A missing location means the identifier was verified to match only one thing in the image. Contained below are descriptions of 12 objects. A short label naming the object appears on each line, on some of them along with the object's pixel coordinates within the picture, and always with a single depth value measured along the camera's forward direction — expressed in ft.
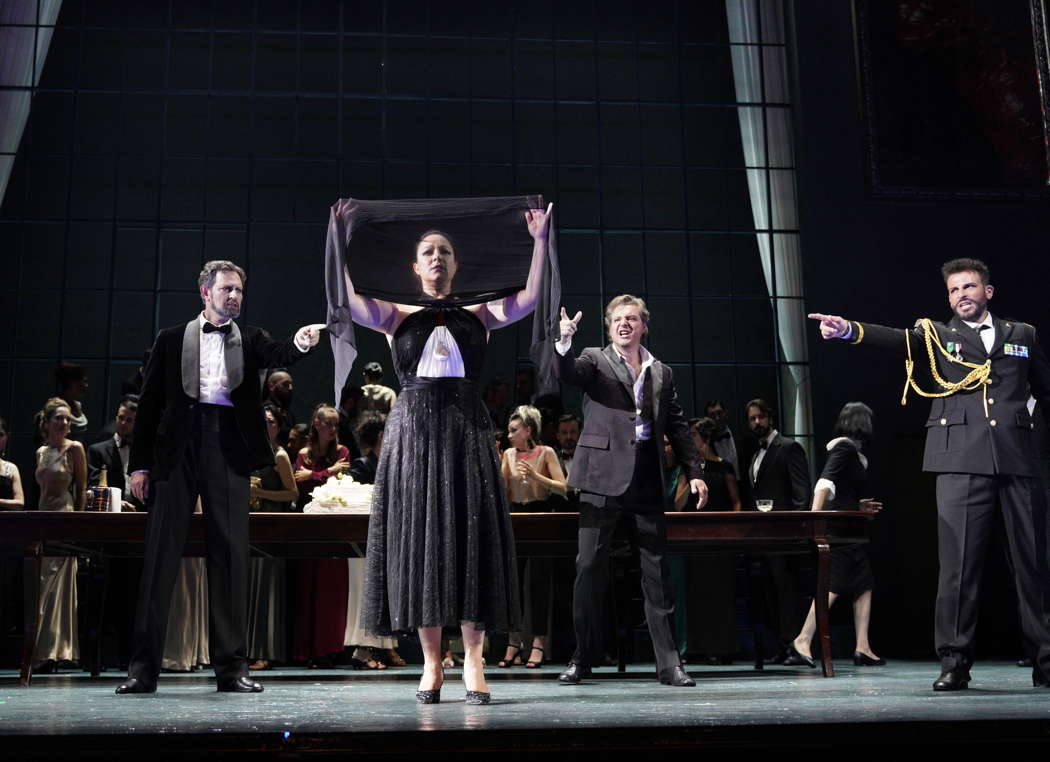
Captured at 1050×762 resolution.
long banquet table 18.15
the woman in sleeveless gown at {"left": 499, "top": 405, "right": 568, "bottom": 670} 23.59
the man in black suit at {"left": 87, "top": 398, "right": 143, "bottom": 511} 23.26
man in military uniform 15.15
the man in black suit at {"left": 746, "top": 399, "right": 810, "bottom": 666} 24.75
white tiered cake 19.99
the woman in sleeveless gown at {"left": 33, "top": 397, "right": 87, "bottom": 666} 22.80
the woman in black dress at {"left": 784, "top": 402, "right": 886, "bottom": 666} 23.71
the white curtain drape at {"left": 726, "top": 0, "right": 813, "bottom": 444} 33.27
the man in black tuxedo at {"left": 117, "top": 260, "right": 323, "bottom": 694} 15.42
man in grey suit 17.19
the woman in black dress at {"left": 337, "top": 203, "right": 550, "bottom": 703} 12.71
